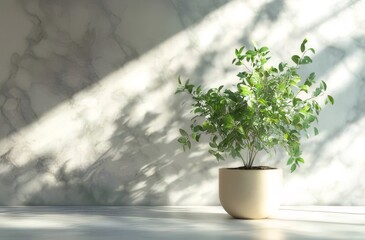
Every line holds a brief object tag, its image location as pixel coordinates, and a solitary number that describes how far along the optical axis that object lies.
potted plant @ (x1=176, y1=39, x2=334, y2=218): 2.18
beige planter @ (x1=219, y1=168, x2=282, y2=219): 2.18
